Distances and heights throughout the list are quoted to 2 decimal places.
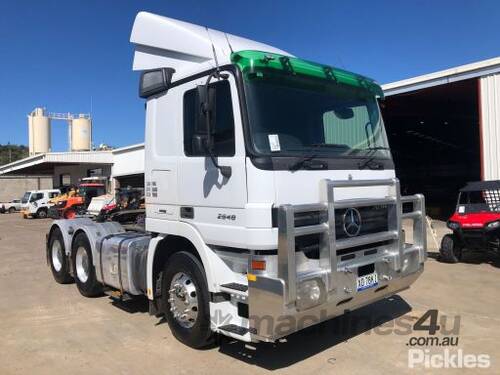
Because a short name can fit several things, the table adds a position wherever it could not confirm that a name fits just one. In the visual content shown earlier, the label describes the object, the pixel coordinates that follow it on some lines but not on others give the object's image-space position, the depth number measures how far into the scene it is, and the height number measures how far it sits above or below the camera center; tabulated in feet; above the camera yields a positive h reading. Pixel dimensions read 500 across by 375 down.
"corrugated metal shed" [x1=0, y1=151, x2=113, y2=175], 121.08 +9.17
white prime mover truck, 13.82 -0.10
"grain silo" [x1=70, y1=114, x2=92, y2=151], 204.13 +25.44
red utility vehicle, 31.07 -2.47
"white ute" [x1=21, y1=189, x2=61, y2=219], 106.52 -2.16
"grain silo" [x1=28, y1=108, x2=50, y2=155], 207.31 +26.24
